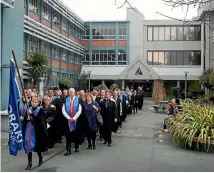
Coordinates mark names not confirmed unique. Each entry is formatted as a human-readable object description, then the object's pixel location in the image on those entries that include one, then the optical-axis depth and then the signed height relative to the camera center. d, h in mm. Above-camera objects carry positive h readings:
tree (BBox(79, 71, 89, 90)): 34482 +785
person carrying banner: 5963 -1023
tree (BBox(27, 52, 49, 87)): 20085 +1513
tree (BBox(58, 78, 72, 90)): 26495 +298
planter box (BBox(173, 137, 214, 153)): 7607 -1721
